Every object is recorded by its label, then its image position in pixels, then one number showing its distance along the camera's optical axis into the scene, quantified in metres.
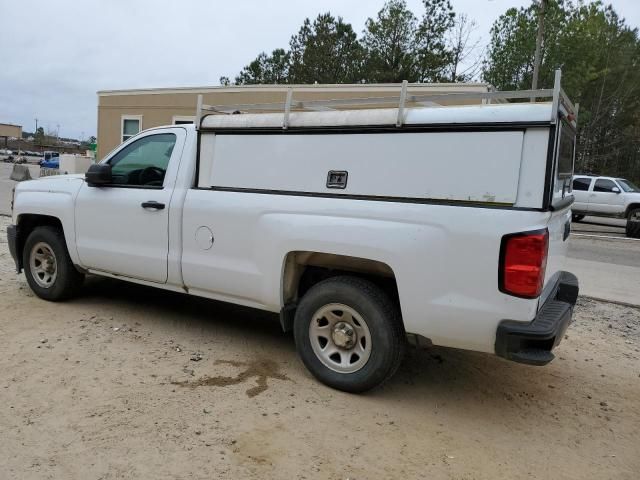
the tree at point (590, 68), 32.44
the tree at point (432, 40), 33.84
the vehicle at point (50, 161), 45.27
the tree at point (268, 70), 41.44
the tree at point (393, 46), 34.12
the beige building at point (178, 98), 17.80
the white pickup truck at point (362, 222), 3.24
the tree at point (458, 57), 33.69
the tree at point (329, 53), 37.81
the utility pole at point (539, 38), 21.07
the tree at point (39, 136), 103.91
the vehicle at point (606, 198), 17.84
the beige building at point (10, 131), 105.06
